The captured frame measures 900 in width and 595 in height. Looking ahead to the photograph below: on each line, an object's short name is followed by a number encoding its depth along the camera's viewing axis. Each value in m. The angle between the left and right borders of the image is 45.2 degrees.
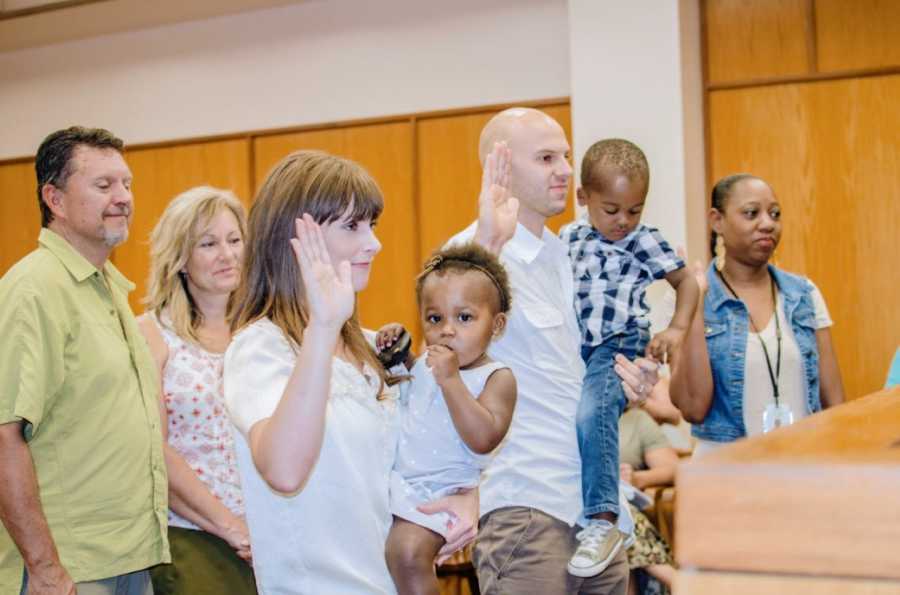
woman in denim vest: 3.32
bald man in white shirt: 2.65
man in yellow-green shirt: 2.29
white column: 5.55
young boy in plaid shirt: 2.75
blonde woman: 2.77
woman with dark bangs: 1.62
